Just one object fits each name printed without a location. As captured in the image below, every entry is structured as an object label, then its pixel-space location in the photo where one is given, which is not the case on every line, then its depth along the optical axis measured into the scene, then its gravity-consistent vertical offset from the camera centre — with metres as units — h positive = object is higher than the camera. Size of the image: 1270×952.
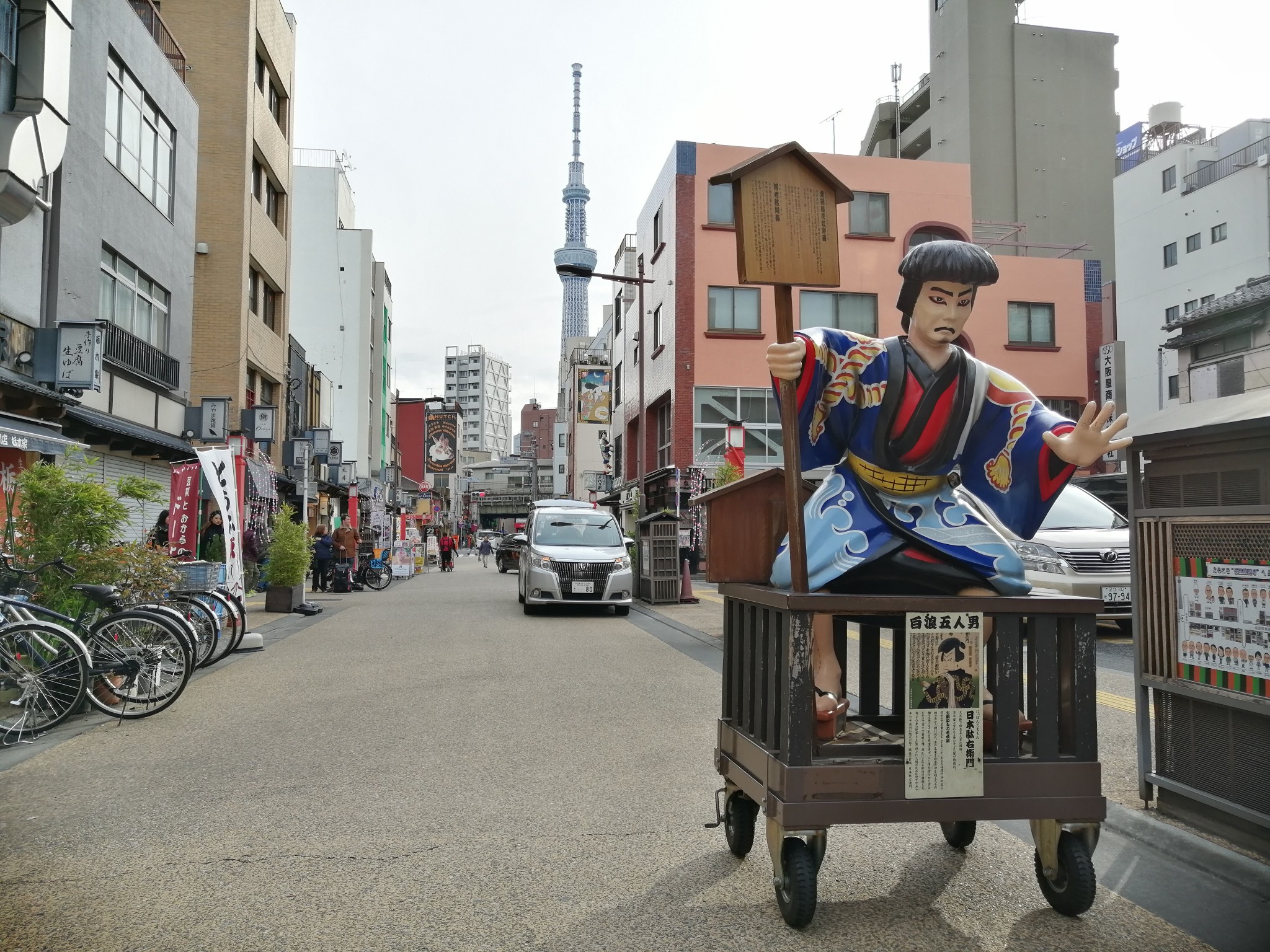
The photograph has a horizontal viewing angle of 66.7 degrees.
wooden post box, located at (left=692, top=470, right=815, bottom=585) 3.69 -0.06
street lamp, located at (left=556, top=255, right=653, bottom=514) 18.86 +4.82
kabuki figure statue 3.51 +0.24
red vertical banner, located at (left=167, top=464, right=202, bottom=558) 12.17 +0.10
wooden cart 2.94 -0.78
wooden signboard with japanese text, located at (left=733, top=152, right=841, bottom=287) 3.40 +1.03
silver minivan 15.52 -0.83
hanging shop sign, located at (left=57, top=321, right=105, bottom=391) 13.37 +2.18
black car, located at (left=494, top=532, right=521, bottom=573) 34.25 -1.68
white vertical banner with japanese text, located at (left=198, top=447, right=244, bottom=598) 11.37 +0.17
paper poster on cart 2.97 -0.61
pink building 31.02 +6.90
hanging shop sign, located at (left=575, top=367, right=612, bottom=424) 60.19 +7.44
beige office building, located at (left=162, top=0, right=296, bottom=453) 23.62 +8.01
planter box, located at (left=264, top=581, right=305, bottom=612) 16.52 -1.49
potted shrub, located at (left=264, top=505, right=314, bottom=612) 16.22 -0.85
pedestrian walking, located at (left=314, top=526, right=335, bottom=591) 22.98 -1.13
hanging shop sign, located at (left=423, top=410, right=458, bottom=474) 59.09 +4.50
